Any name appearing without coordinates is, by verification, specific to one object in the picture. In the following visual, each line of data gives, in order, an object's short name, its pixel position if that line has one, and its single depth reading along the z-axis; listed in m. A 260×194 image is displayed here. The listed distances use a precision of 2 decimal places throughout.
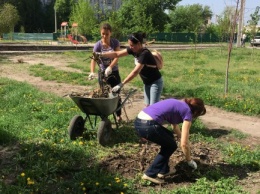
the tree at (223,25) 32.08
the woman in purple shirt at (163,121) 3.86
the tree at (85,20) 52.44
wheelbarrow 4.83
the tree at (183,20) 77.50
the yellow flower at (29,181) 3.79
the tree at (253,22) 25.49
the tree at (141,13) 56.56
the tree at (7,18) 29.06
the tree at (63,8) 76.62
